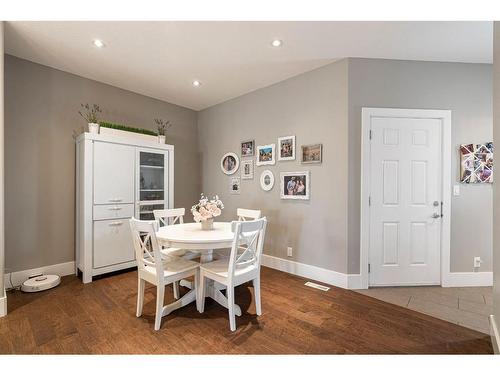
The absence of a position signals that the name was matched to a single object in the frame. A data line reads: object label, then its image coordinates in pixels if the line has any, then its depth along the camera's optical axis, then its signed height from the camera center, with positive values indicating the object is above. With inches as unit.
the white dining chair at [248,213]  113.6 -12.9
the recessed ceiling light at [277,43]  93.1 +57.7
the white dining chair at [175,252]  96.8 -27.3
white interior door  106.7 -4.8
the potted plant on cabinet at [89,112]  125.5 +40.7
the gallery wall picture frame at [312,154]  114.7 +16.9
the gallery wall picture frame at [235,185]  152.9 +1.5
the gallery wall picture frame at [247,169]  145.6 +11.3
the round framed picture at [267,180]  134.9 +4.3
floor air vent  105.5 -45.0
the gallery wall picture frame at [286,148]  125.0 +21.5
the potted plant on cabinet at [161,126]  140.4 +40.7
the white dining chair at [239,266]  74.5 -27.7
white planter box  119.8 +28.0
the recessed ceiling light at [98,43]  93.4 +57.4
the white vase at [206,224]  96.8 -15.2
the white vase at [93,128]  114.1 +28.4
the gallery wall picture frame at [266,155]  133.5 +18.8
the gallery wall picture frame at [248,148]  144.5 +24.2
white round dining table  77.6 -17.3
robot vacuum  100.5 -42.1
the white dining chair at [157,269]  74.8 -28.1
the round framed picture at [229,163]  153.4 +16.1
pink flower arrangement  94.7 -9.6
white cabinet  112.0 -5.2
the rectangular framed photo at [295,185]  119.6 +1.4
